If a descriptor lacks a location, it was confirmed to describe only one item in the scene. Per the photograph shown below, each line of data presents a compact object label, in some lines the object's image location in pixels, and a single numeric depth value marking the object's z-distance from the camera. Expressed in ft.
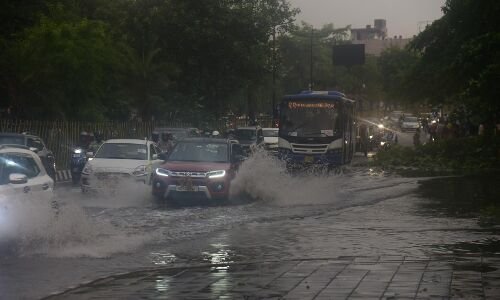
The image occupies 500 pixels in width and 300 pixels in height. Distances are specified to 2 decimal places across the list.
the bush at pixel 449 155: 119.03
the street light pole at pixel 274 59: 209.26
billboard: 256.11
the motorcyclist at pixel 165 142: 104.88
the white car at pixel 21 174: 42.22
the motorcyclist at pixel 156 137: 114.88
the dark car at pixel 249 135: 144.77
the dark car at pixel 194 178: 69.97
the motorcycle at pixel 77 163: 98.84
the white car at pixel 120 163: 75.36
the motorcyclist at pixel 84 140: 116.04
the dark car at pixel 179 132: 120.06
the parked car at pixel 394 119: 363.76
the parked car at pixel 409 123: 323.98
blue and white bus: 115.96
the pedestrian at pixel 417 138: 184.40
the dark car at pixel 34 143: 87.54
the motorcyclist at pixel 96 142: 99.07
